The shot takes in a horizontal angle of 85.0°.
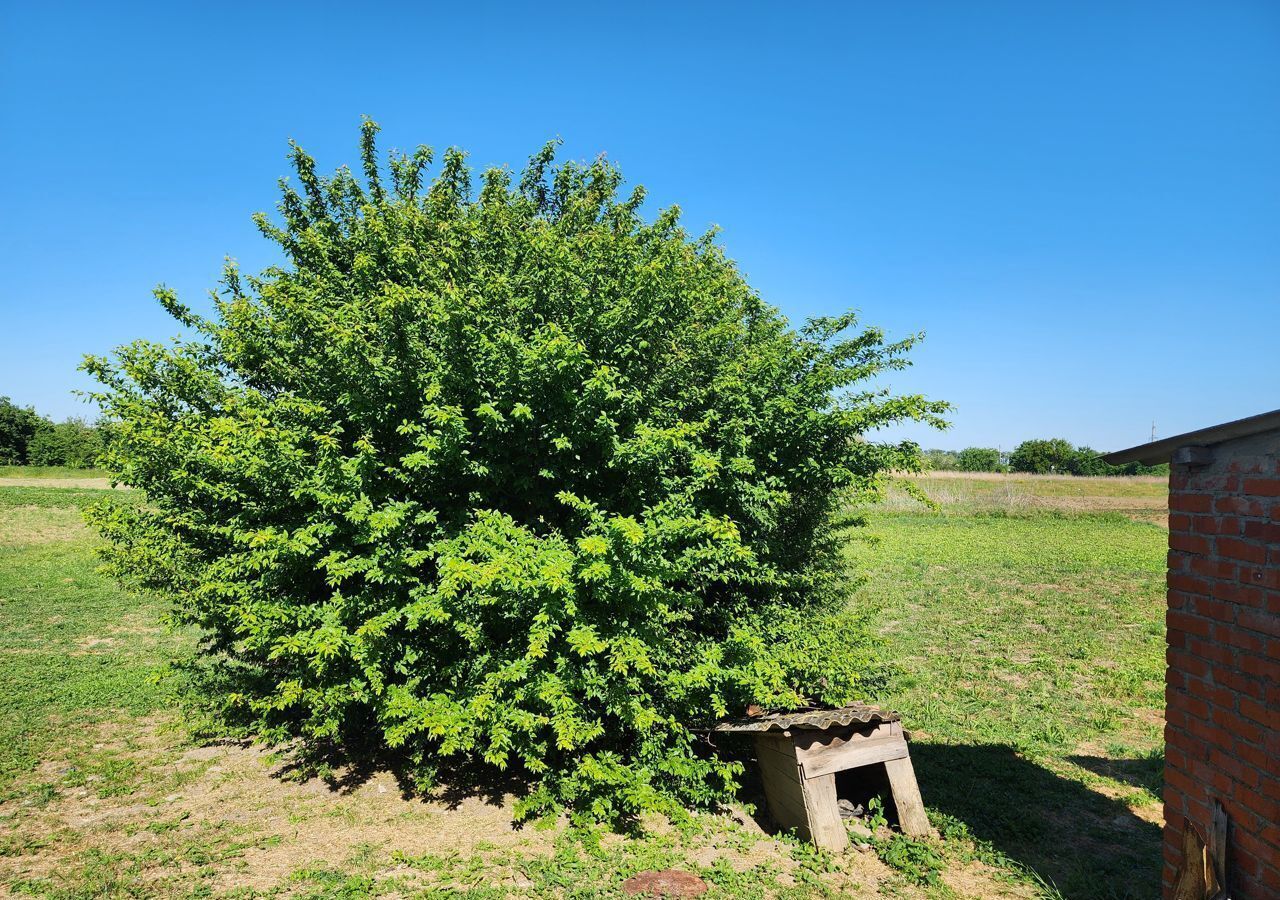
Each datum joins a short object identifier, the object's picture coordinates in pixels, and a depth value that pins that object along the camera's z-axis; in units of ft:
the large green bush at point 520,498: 19.25
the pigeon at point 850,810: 20.31
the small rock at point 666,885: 16.70
